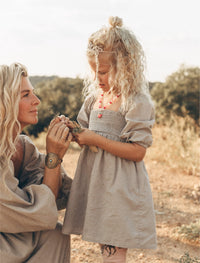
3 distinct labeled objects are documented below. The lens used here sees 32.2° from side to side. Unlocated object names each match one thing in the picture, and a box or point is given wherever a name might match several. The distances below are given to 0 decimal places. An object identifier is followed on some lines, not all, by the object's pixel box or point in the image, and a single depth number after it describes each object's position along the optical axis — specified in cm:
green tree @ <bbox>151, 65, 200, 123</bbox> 1527
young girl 242
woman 225
